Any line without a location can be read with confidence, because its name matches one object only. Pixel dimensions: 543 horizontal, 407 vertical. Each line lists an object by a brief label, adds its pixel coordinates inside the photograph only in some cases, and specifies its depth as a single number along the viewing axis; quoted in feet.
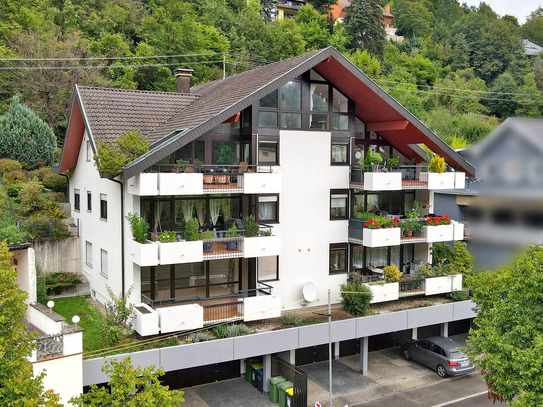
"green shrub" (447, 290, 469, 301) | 82.12
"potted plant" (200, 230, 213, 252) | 65.31
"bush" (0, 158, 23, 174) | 96.98
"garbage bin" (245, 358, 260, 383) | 68.69
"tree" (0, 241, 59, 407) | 33.94
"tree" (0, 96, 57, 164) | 101.50
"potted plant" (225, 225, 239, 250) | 67.10
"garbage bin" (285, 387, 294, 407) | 61.62
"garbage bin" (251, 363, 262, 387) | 67.72
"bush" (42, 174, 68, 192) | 96.78
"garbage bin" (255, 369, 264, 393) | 66.74
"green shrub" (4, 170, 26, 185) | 96.07
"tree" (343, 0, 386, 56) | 226.17
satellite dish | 74.84
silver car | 72.69
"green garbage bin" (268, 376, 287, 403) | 63.78
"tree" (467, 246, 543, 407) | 45.24
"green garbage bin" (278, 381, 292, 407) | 62.75
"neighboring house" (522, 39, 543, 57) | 246.88
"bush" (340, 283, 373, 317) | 73.77
